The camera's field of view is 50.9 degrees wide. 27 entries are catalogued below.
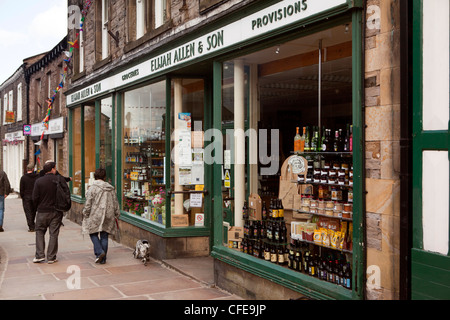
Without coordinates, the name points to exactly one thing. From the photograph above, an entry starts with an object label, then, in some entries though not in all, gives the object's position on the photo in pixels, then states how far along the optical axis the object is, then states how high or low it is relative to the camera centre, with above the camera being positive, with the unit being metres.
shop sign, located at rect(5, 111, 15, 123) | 26.91 +2.24
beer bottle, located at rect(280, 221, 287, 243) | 6.29 -1.07
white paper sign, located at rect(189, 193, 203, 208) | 9.34 -0.89
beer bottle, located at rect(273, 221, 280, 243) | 6.39 -1.08
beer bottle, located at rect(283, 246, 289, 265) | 6.07 -1.31
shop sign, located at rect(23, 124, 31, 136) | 22.59 +1.25
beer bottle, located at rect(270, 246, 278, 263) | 6.21 -1.35
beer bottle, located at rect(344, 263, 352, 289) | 5.00 -1.33
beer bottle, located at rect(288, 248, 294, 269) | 5.89 -1.33
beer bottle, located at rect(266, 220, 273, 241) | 6.53 -1.08
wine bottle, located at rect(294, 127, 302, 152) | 6.23 +0.15
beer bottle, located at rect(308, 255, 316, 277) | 5.52 -1.35
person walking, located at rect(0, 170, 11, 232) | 13.32 -0.96
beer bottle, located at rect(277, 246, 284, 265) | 6.11 -1.33
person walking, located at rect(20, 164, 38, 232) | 13.04 -1.04
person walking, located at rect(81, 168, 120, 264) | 8.87 -1.12
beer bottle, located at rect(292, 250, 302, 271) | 5.77 -1.34
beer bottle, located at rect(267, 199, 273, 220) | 6.71 -0.81
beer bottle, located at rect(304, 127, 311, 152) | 6.05 +0.15
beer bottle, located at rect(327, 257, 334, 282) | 5.25 -1.33
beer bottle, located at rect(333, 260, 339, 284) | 5.18 -1.32
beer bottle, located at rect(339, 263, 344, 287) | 5.11 -1.33
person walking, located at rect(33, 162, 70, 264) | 9.02 -1.15
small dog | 8.91 -1.84
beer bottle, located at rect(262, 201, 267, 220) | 6.90 -0.85
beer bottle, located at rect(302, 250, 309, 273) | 5.68 -1.30
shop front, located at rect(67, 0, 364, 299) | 5.34 +0.08
